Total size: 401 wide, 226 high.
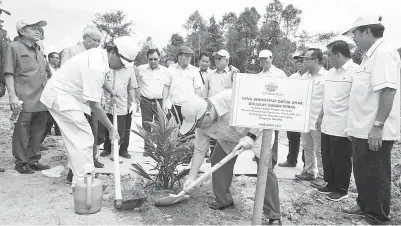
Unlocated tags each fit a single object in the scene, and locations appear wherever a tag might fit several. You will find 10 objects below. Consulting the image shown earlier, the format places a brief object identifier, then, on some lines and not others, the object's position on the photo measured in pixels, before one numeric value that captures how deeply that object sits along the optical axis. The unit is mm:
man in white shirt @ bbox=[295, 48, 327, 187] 4500
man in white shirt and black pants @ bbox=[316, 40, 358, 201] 3785
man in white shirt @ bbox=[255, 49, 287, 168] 5312
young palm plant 3551
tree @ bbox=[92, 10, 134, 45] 53438
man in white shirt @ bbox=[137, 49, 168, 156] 5566
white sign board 2584
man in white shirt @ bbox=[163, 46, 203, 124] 5516
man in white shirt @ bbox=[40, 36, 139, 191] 3281
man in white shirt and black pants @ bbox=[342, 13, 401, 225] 2896
